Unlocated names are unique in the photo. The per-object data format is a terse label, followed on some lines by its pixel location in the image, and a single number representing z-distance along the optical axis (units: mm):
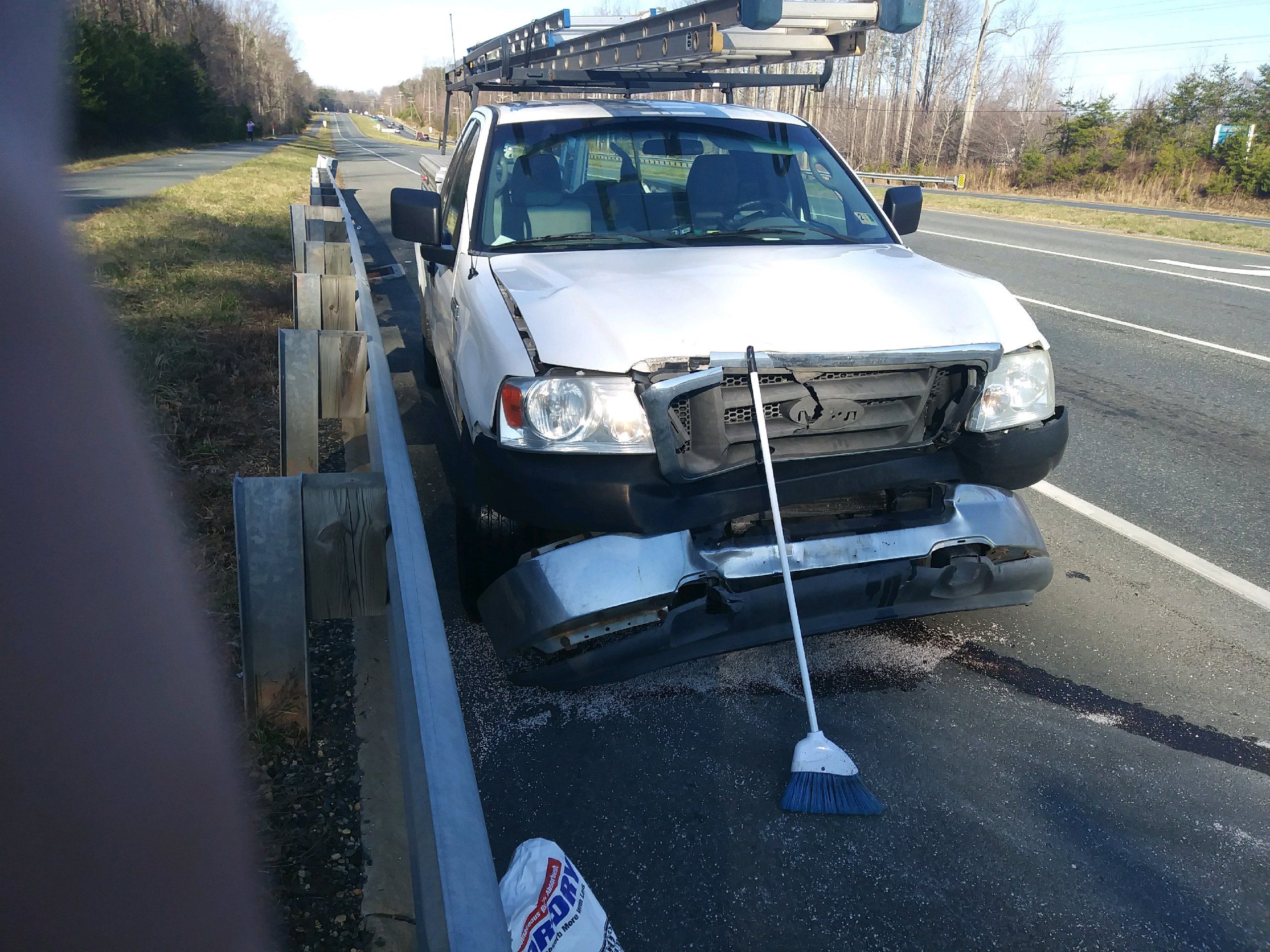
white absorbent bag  1835
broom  2629
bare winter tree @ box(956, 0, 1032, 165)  44562
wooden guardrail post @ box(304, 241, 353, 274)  6391
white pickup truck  2844
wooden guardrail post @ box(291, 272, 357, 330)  5164
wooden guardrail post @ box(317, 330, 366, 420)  4020
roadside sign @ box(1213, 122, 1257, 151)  32531
